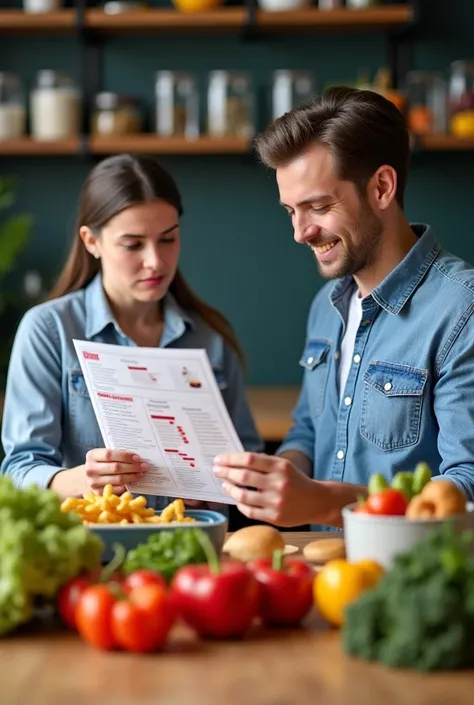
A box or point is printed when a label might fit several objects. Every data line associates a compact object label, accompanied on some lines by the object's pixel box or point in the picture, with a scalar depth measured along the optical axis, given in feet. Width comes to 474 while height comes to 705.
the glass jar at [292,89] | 21.98
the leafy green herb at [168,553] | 7.96
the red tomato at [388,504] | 7.81
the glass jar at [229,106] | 21.79
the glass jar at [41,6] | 21.66
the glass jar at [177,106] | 21.96
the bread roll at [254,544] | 9.52
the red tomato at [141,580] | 7.09
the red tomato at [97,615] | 6.89
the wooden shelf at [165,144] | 21.51
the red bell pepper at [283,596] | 7.48
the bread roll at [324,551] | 9.55
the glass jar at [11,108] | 21.91
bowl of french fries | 8.92
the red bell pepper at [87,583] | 7.14
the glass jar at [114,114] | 21.71
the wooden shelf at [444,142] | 21.37
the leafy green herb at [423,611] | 6.39
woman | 13.75
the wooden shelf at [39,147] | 21.61
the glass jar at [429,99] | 21.71
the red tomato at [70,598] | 7.27
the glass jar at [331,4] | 21.47
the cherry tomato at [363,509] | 7.87
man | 11.95
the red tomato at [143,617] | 6.79
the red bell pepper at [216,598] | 7.02
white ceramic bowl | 7.62
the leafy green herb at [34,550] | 7.11
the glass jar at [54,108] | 21.78
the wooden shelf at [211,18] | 21.29
